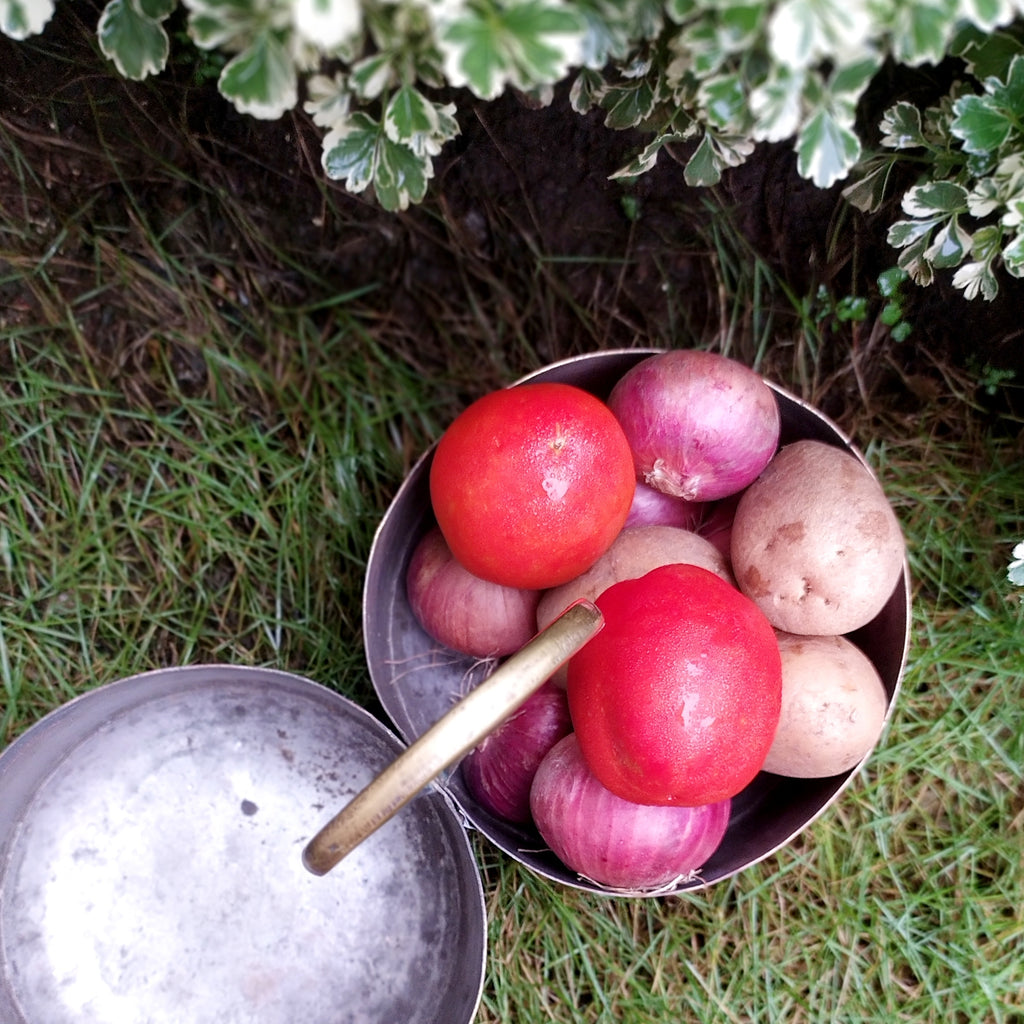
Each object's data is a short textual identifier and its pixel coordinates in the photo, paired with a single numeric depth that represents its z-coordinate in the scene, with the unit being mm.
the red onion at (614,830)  406
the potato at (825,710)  407
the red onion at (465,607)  438
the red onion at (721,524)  451
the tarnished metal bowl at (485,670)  430
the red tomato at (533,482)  389
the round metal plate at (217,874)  449
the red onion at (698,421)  417
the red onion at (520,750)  439
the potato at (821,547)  404
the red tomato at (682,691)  373
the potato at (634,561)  425
